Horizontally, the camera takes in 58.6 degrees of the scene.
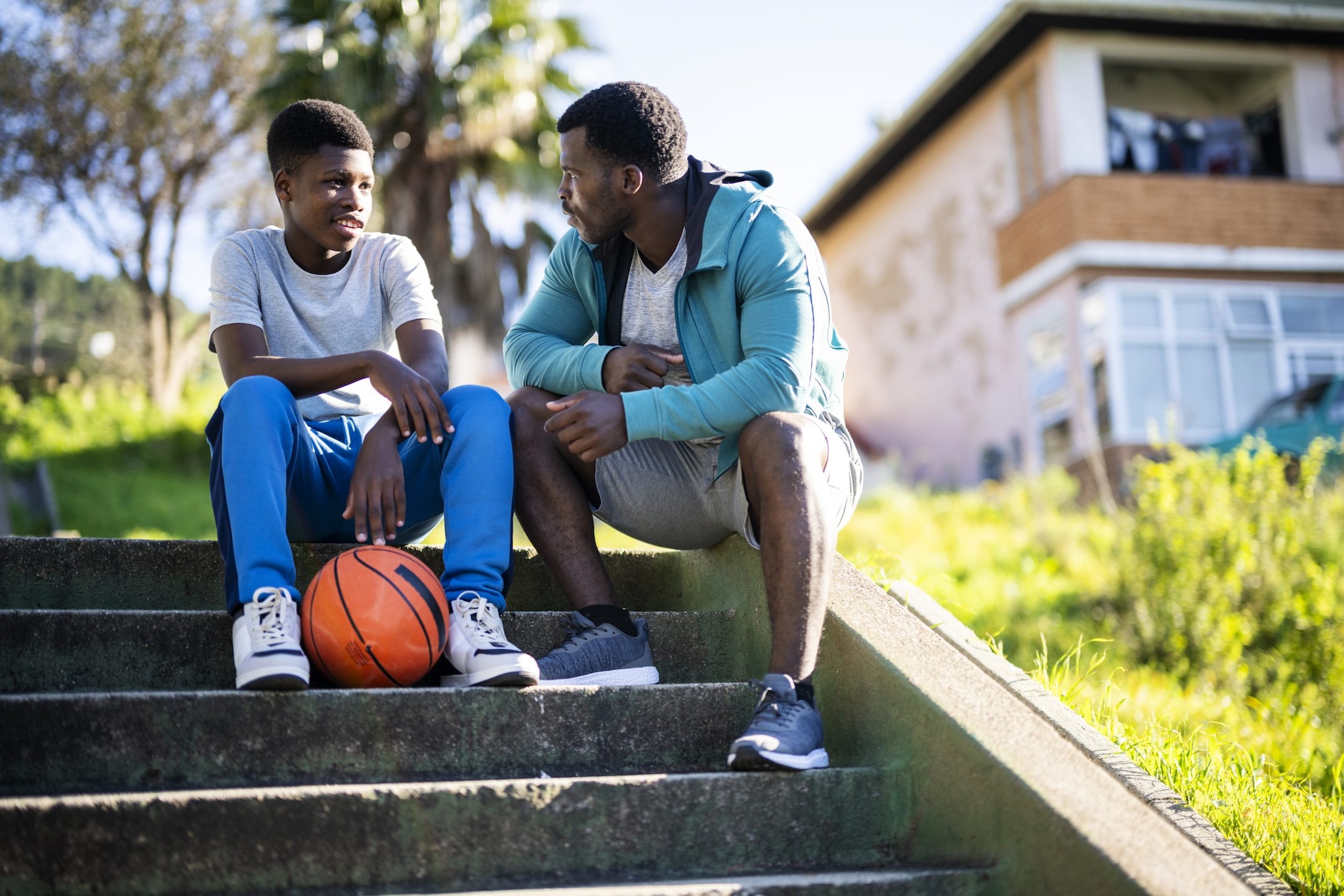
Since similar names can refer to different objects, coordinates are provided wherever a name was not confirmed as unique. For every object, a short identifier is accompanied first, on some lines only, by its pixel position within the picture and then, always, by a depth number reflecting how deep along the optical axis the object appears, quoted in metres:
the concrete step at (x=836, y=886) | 2.33
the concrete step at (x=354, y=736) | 2.54
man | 2.99
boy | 2.88
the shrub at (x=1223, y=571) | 6.39
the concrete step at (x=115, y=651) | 2.97
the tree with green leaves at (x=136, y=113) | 16.34
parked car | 11.73
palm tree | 15.24
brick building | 14.45
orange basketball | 2.86
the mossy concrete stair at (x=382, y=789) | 2.30
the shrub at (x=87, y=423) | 14.75
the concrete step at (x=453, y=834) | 2.25
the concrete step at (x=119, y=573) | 3.39
